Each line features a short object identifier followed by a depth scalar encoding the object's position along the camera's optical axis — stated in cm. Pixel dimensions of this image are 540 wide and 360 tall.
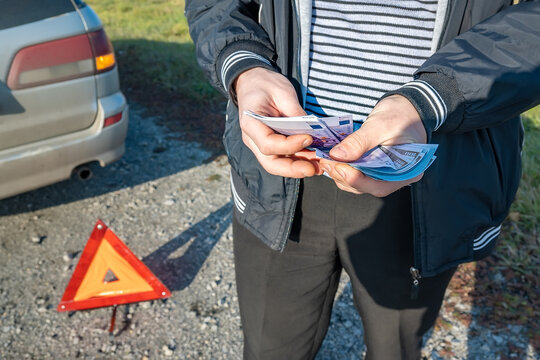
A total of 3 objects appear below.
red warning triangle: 271
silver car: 275
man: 107
